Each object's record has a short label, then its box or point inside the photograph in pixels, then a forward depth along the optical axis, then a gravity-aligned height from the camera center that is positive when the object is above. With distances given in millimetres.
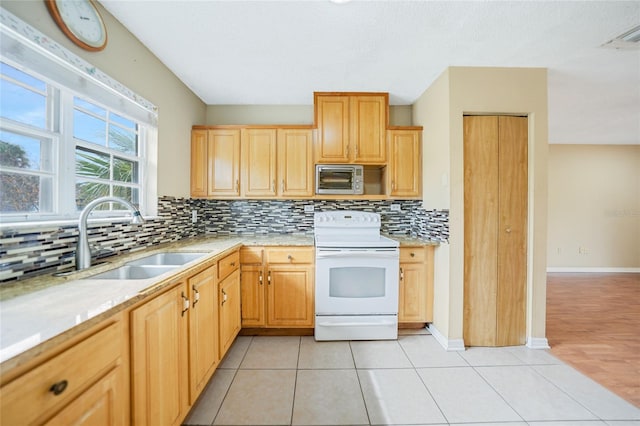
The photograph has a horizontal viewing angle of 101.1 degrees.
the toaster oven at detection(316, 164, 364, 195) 2760 +352
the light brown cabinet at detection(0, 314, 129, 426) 602 -471
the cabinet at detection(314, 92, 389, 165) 2719 +891
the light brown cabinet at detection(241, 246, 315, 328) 2438 -692
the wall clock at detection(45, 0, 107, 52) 1312 +1011
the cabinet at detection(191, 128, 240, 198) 2787 +518
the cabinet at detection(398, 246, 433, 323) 2527 -693
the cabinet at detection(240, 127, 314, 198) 2789 +532
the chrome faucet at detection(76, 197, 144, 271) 1346 -137
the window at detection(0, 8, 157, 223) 1198 +462
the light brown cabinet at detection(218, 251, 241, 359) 1913 -694
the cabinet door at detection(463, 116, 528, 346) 2248 -141
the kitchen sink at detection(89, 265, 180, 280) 1430 -353
